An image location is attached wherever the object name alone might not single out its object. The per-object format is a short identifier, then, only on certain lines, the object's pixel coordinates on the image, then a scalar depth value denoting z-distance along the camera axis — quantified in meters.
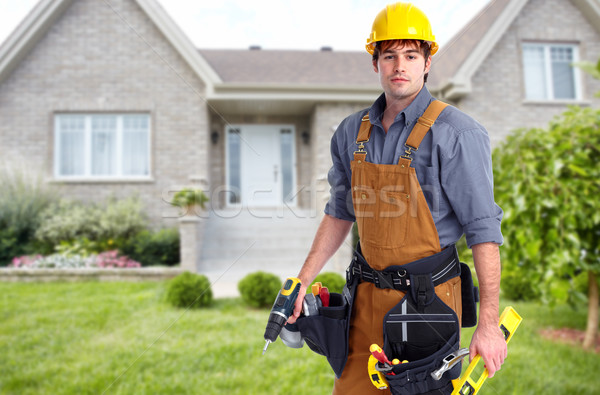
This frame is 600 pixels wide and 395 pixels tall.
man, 1.07
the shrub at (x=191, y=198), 7.09
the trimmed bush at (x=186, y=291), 4.71
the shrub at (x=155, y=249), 7.21
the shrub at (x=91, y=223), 7.37
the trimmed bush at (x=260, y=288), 4.61
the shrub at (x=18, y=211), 7.09
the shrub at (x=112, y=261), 6.84
